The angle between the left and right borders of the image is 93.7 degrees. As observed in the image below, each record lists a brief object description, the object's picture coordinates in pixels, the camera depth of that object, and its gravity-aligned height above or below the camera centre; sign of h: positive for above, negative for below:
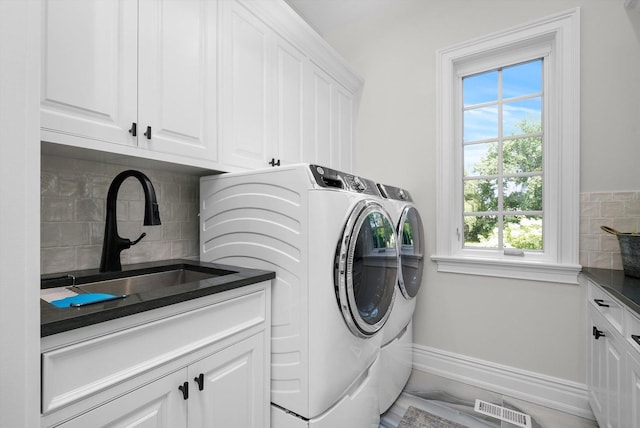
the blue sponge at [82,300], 0.87 -0.27
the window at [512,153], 1.92 +0.46
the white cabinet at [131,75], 1.00 +0.54
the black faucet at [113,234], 1.31 -0.09
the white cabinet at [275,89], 1.56 +0.78
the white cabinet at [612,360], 1.08 -0.63
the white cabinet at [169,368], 0.74 -0.47
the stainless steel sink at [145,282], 1.28 -0.31
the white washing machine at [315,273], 1.21 -0.25
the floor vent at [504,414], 1.76 -1.21
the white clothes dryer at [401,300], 1.79 -0.56
